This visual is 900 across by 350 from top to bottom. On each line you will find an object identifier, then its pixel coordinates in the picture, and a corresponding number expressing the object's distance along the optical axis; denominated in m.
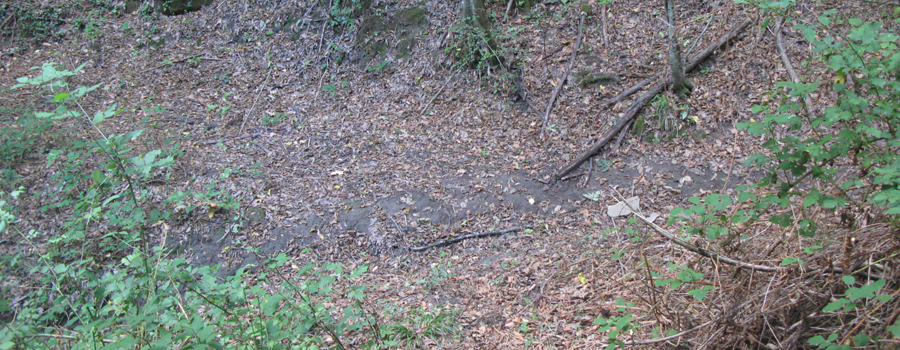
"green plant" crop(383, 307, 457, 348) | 3.98
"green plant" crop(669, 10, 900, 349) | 2.52
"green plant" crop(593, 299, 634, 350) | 2.71
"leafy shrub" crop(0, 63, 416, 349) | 2.20
